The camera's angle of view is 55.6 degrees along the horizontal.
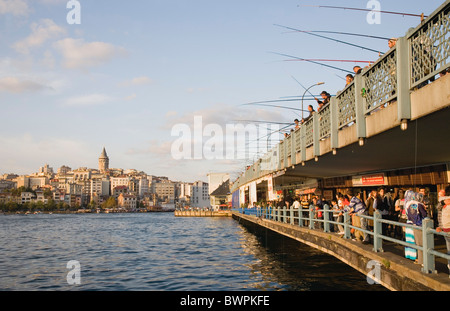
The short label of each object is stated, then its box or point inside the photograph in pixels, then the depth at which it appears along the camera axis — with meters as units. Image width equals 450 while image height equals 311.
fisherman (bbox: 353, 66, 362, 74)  11.31
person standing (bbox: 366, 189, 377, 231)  12.95
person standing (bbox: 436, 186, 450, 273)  7.39
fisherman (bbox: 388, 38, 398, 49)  9.39
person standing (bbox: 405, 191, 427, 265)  8.06
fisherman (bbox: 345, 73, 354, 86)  12.22
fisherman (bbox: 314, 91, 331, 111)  14.97
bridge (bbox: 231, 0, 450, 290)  7.35
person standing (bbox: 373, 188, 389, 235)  13.03
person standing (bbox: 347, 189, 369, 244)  11.99
